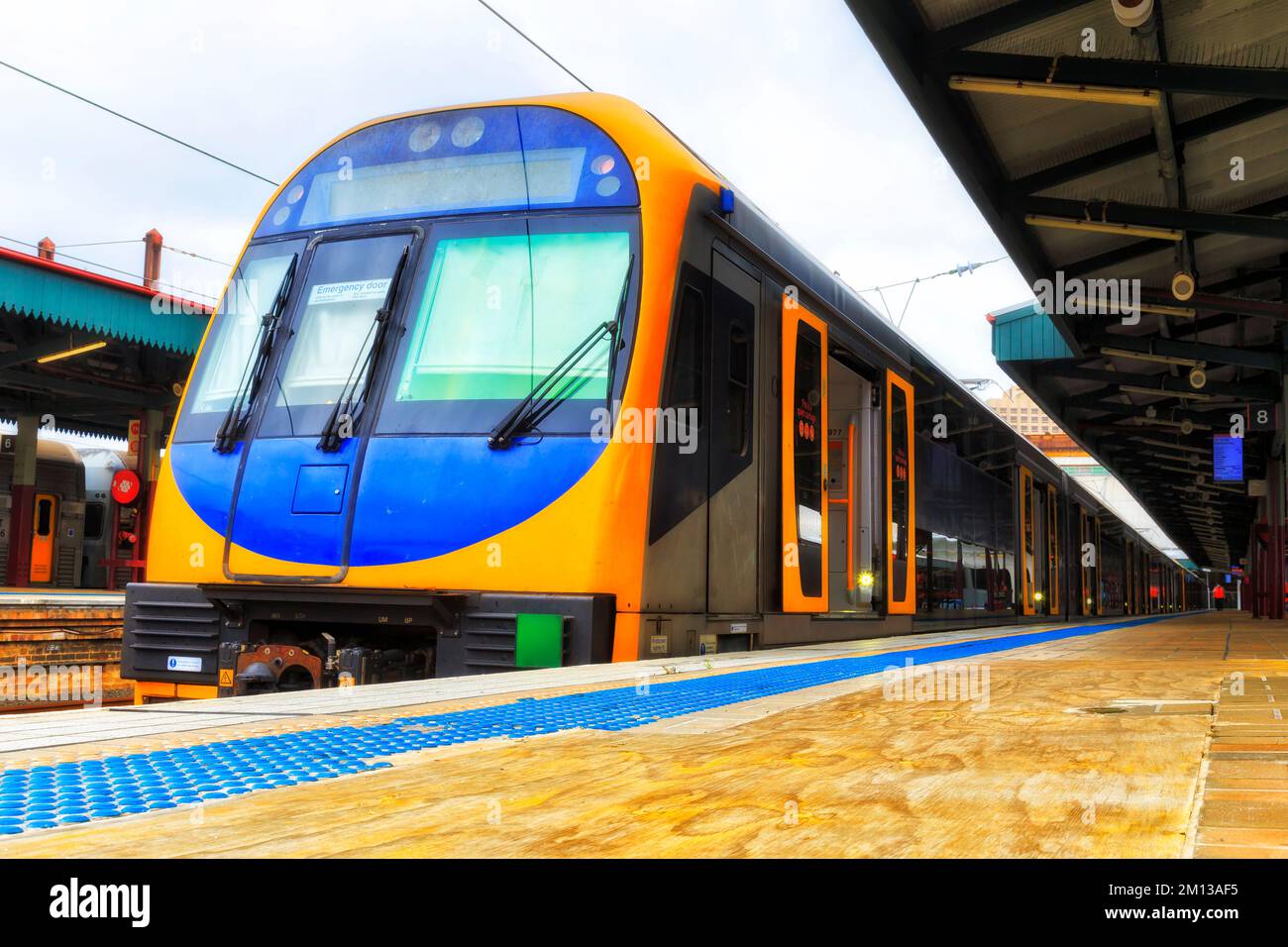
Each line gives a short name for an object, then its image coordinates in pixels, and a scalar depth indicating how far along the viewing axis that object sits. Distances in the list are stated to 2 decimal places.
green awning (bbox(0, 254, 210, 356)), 13.75
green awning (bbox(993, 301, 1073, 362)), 16.61
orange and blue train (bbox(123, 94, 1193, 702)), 4.99
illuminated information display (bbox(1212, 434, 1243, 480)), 18.27
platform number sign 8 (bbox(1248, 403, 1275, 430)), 18.03
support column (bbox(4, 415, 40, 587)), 19.98
